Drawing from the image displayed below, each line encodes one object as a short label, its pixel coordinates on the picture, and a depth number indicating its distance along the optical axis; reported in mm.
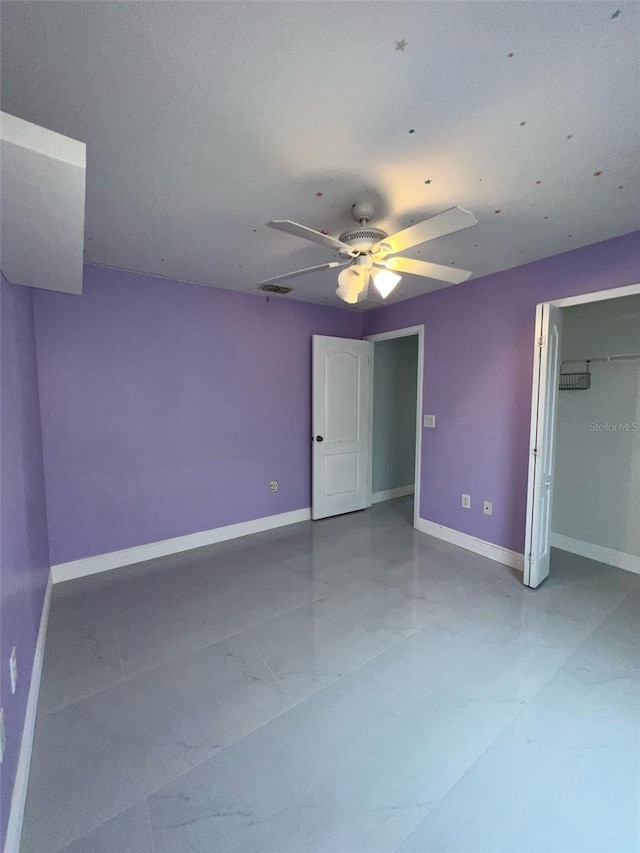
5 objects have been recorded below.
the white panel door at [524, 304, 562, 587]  2514
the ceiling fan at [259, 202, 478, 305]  1589
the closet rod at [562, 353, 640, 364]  2861
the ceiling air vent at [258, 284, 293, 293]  3314
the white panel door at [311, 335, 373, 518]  3969
